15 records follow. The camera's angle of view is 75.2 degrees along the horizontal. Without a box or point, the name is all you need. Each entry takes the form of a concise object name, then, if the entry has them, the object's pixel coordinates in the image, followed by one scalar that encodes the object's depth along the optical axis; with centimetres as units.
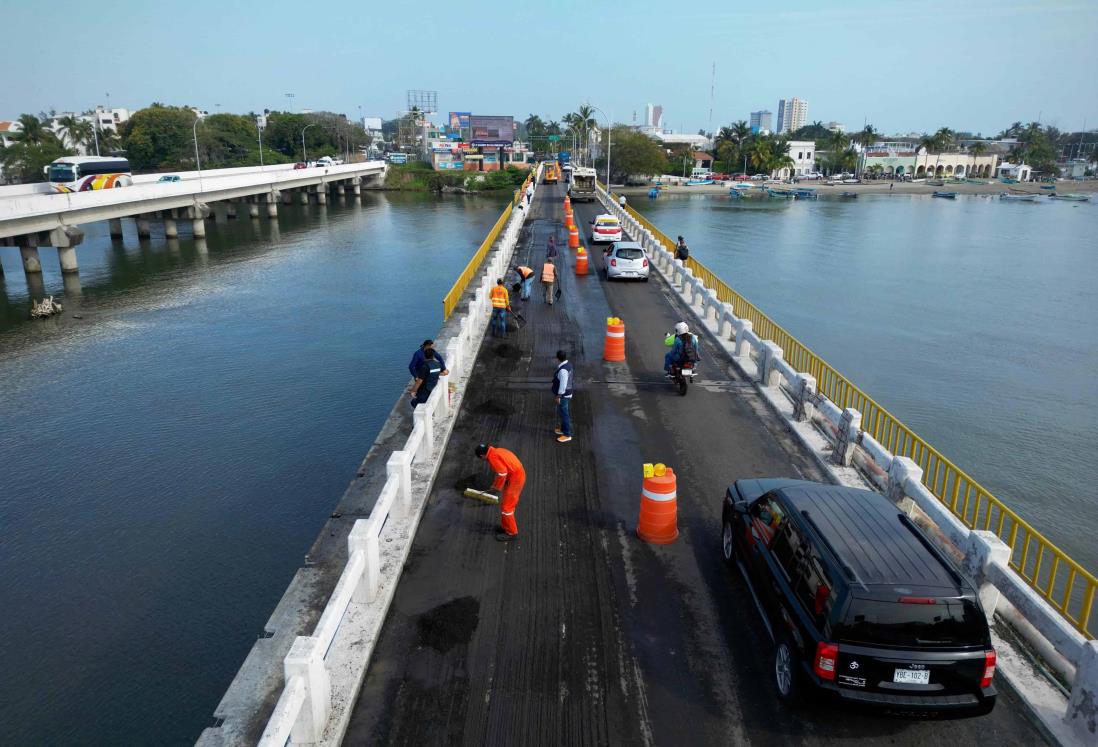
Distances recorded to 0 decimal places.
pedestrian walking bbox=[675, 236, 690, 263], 3096
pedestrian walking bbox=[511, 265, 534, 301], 2473
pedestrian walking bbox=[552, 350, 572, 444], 1281
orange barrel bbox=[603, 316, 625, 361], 1839
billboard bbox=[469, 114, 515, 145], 15662
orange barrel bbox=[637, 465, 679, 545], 952
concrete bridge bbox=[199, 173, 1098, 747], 661
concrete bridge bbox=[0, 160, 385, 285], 3894
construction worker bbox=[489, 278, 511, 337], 2014
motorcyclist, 1581
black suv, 604
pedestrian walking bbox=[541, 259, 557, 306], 2480
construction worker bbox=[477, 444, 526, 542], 938
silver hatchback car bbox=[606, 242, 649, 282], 2927
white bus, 5278
